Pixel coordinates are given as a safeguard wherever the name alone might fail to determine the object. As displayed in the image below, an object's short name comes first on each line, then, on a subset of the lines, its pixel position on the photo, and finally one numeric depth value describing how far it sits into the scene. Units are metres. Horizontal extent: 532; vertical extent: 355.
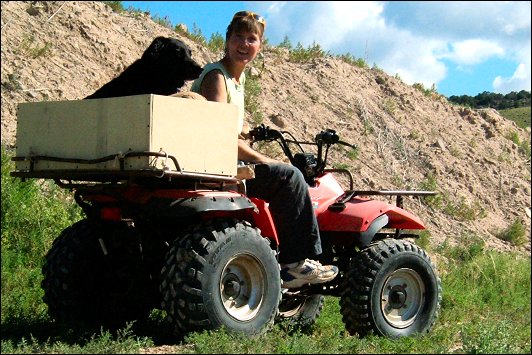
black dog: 7.53
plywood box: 6.27
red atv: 6.56
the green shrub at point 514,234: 17.81
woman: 7.38
